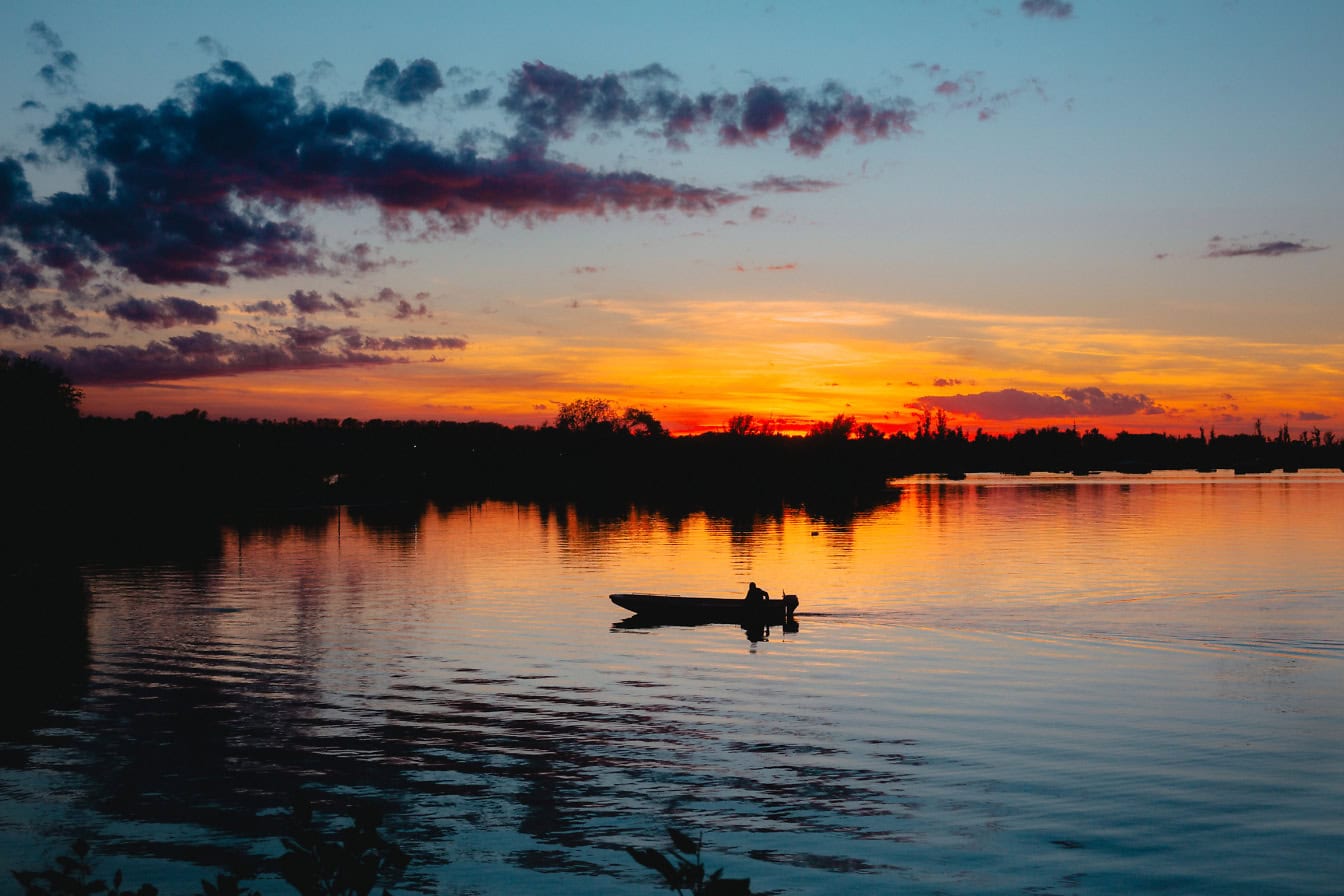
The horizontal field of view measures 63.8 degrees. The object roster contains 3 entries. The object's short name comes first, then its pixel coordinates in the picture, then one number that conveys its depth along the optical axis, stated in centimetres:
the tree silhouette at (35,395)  10862
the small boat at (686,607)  6794
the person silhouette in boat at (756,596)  6675
